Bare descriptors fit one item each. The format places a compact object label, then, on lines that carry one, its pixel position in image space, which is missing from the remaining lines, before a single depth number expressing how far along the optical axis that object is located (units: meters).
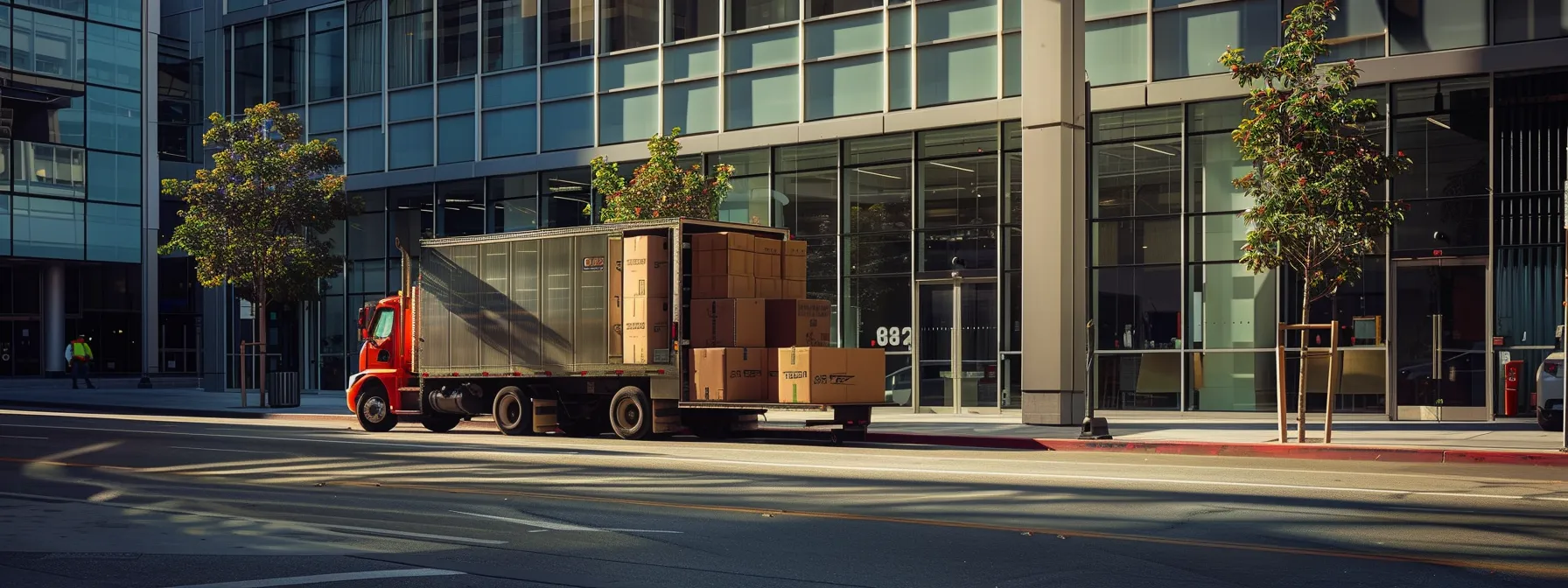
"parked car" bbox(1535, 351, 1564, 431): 22.06
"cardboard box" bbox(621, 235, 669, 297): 22.78
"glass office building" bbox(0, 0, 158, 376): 54.34
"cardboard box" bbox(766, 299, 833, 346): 22.50
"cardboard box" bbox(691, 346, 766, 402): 22.02
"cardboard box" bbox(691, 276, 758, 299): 22.53
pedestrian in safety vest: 46.56
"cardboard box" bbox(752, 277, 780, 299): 23.14
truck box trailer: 22.80
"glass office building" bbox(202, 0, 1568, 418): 25.02
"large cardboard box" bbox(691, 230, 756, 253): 22.48
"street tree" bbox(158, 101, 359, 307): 33.97
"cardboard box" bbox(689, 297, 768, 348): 22.25
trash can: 35.00
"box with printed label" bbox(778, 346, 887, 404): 21.36
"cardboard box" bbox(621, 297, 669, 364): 22.77
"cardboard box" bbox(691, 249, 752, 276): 22.47
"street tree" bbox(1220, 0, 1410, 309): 20.05
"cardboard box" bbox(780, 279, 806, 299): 23.83
